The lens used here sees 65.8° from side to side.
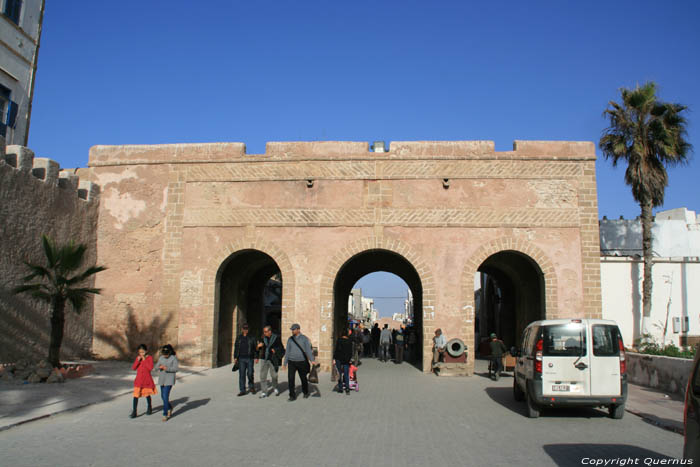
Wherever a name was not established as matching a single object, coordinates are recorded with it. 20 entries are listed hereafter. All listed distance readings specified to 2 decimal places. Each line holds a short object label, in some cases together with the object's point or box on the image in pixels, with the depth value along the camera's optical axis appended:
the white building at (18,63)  18.56
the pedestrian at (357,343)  17.56
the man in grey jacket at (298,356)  10.92
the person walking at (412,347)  20.84
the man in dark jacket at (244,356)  11.24
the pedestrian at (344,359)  11.77
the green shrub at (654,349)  14.58
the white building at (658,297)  19.72
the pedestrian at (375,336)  24.75
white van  8.80
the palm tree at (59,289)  12.33
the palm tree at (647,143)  19.48
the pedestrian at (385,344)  19.80
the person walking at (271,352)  11.44
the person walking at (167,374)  8.71
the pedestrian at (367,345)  22.97
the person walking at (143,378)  8.71
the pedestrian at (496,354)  14.29
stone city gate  15.75
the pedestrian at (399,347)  18.98
